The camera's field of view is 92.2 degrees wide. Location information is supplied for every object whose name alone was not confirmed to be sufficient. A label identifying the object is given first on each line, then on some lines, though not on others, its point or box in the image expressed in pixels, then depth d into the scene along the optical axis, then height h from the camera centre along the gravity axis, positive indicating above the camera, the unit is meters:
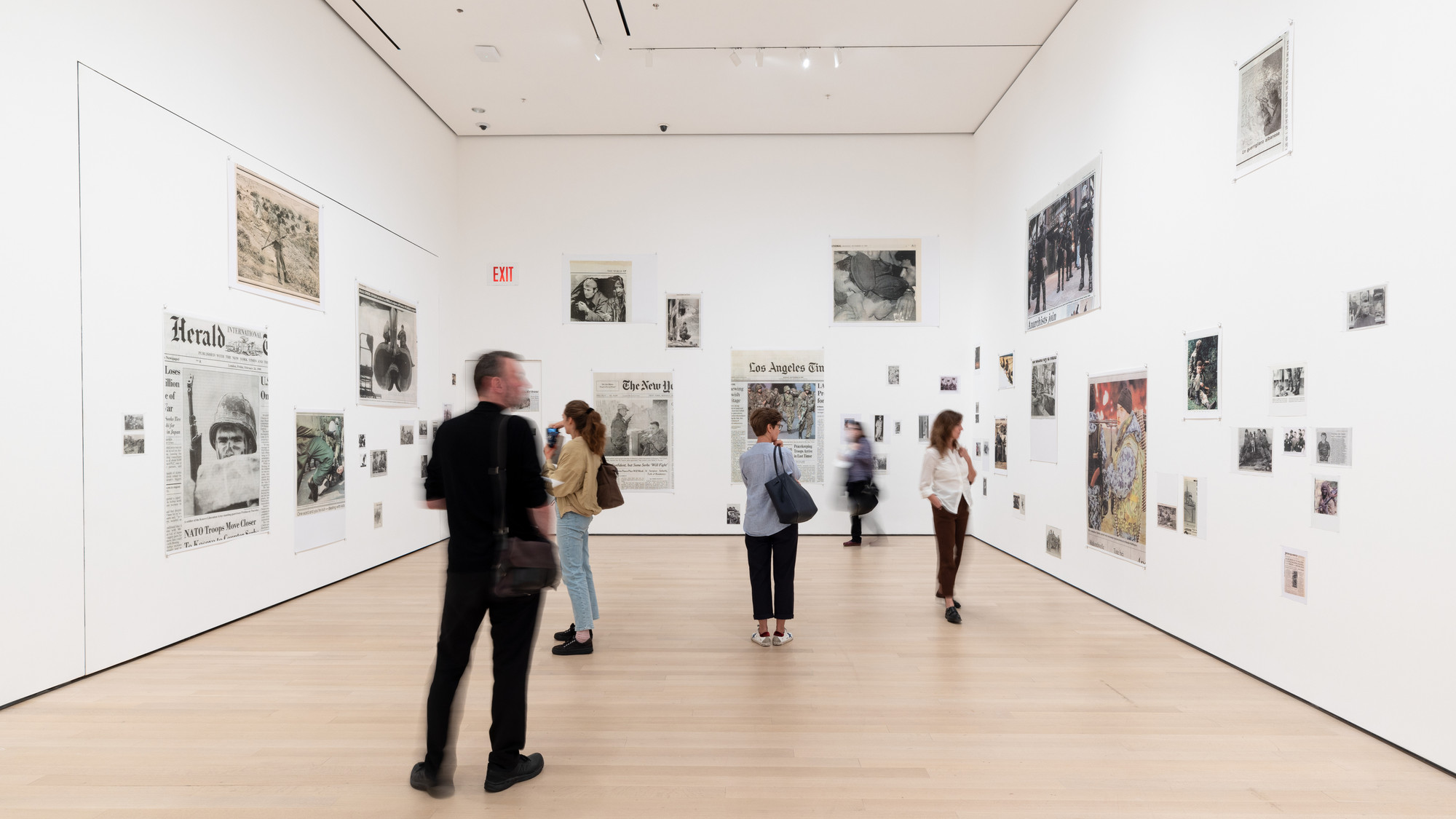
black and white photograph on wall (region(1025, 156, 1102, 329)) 6.61 +1.66
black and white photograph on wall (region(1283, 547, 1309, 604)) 4.03 -0.96
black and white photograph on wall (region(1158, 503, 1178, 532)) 5.26 -0.80
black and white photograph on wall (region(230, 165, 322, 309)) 5.85 +1.64
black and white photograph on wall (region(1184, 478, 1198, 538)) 5.02 -0.69
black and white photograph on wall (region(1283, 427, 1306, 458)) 4.08 -0.19
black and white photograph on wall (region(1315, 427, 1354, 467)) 3.78 -0.20
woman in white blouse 5.75 -0.61
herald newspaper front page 5.07 -0.05
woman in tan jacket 4.86 -0.54
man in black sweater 2.94 -0.52
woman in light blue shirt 4.90 -0.82
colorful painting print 5.73 -0.46
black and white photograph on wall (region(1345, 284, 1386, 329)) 3.60 +0.53
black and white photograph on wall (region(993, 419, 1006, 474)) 8.88 -0.42
